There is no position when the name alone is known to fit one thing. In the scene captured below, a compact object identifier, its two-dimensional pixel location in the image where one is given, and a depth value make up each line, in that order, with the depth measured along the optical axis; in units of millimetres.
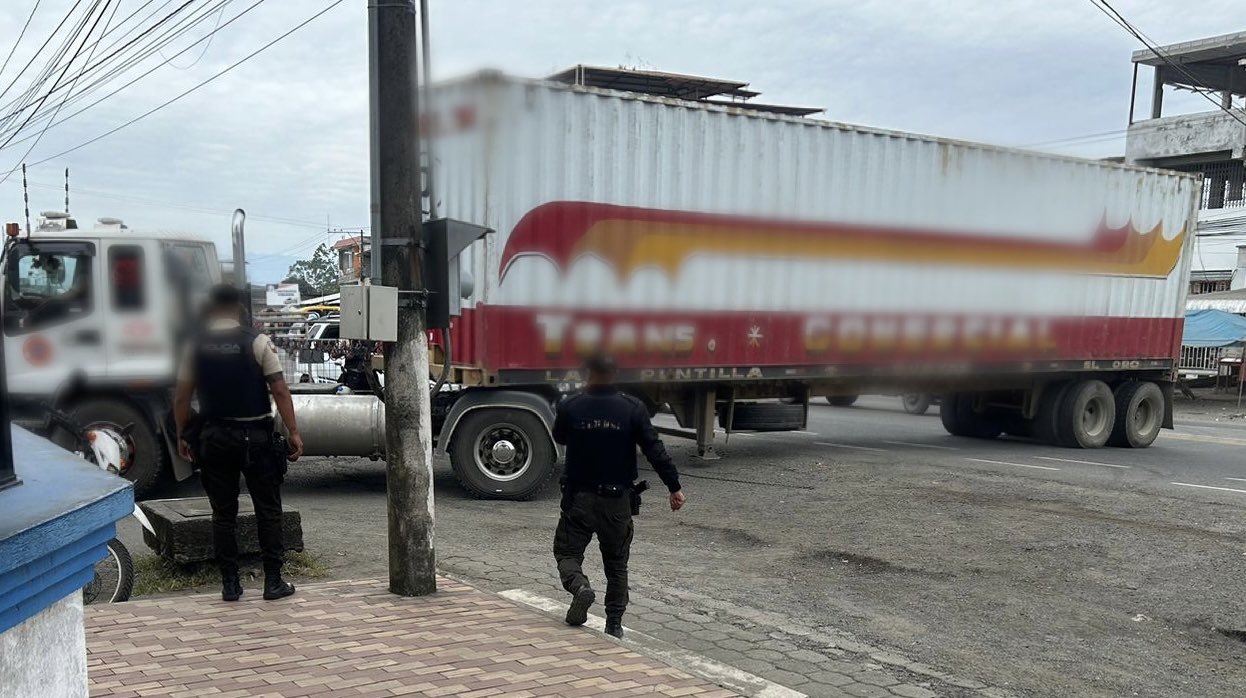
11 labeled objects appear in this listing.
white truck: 8703
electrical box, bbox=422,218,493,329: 5625
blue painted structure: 1955
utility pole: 5477
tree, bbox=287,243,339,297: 69044
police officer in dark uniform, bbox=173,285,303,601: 5340
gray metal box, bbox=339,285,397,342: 5297
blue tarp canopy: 23500
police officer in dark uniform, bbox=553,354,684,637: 5246
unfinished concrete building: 30938
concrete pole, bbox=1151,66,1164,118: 34156
